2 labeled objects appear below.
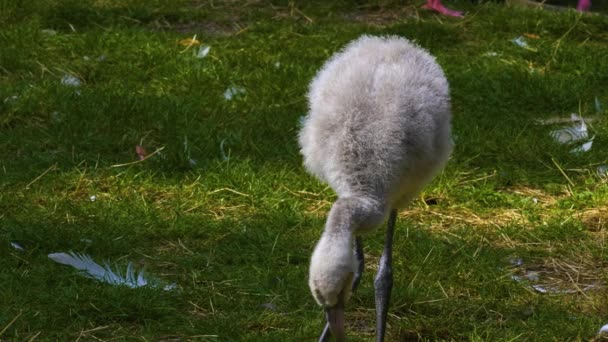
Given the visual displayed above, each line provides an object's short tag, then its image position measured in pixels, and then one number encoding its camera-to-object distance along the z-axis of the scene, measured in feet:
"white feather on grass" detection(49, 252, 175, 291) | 29.40
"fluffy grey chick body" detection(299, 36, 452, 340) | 24.47
